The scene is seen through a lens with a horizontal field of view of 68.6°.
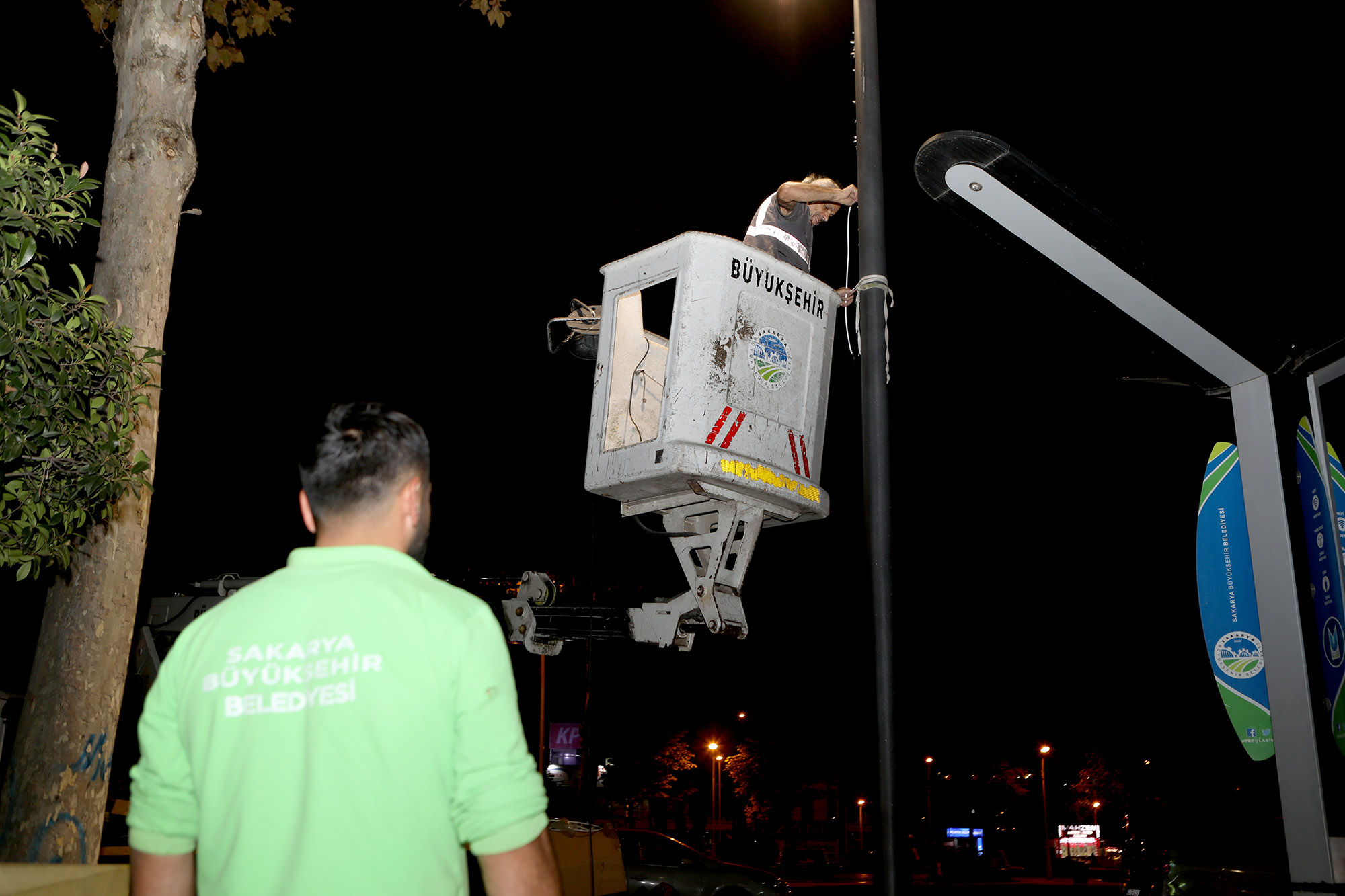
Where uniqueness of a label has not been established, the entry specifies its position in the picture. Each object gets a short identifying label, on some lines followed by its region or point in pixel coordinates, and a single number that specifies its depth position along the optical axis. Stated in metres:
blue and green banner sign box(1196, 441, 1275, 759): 5.09
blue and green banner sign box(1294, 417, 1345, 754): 4.61
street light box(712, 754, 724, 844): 55.40
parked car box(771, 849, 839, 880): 39.16
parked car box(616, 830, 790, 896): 13.76
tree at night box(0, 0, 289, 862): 4.73
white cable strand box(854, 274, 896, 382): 5.09
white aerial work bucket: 5.86
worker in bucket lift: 6.47
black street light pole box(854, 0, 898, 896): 4.29
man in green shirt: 2.03
